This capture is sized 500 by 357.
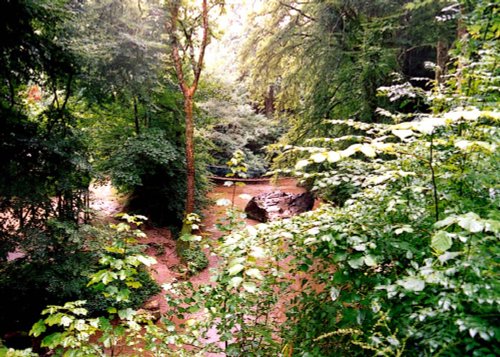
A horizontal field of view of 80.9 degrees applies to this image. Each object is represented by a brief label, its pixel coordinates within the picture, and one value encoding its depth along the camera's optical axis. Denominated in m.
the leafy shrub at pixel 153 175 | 5.74
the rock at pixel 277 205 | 7.70
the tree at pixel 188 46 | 5.55
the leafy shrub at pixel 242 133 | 10.56
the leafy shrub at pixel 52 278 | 3.51
